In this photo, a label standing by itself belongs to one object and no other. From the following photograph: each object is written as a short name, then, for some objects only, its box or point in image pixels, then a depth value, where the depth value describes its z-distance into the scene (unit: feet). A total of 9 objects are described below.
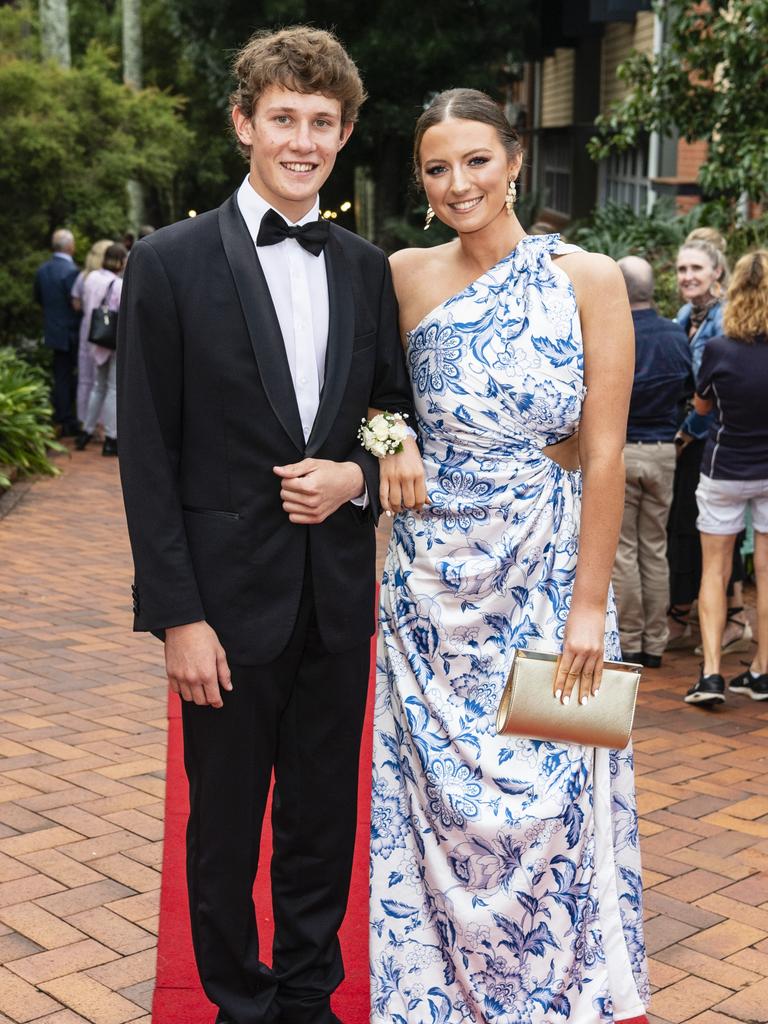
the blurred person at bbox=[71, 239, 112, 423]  41.57
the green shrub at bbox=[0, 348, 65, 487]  38.09
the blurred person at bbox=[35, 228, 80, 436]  43.06
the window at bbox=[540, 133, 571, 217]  77.05
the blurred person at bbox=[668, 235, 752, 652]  22.52
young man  8.90
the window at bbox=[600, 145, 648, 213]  59.82
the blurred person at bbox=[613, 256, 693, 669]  21.38
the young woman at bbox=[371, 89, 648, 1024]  9.73
